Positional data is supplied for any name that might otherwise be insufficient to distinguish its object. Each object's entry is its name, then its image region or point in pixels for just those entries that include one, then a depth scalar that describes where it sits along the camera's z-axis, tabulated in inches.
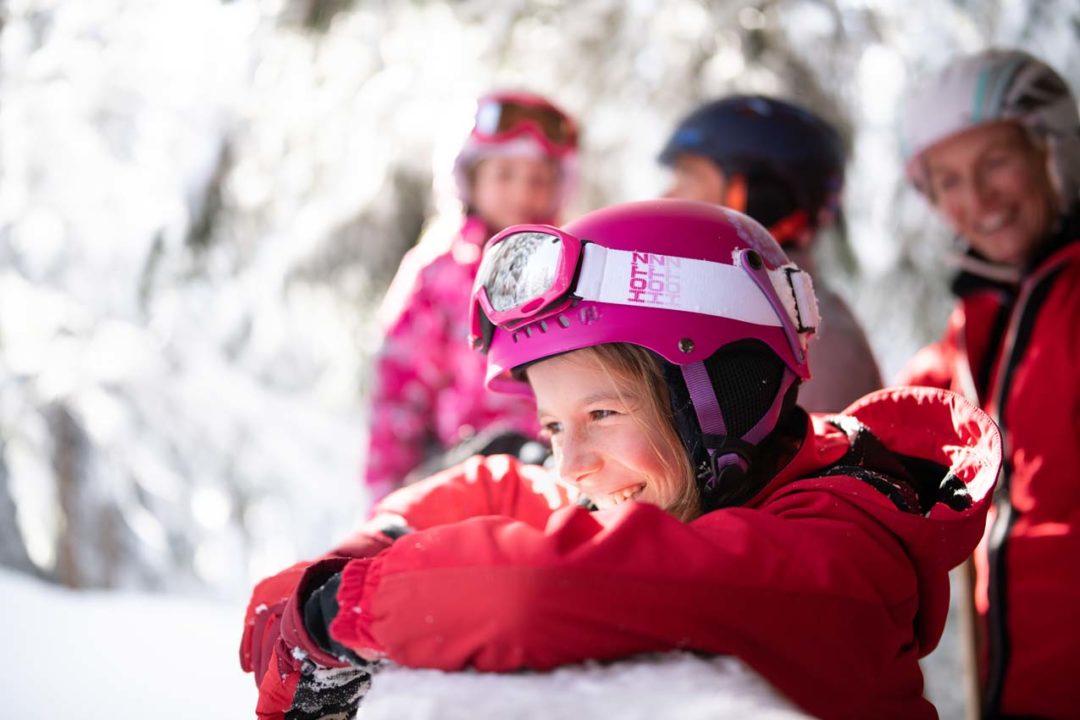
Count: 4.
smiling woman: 104.9
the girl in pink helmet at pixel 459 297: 135.3
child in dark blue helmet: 119.6
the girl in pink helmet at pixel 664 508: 45.8
